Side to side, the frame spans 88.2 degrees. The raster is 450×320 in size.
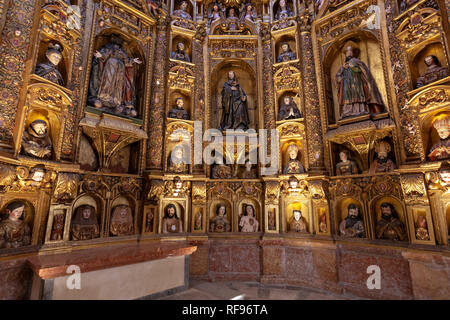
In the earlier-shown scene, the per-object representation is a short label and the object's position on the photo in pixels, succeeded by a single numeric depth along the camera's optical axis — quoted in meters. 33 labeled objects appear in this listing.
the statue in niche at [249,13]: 9.38
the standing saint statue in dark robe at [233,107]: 8.59
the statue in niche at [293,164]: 7.61
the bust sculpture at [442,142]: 5.25
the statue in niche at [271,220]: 7.59
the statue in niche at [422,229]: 5.38
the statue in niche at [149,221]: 7.17
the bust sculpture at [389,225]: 5.92
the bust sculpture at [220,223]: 7.81
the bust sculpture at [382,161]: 6.32
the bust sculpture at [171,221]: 7.39
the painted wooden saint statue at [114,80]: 6.94
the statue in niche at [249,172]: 8.27
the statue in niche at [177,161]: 7.74
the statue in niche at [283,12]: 9.03
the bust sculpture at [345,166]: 6.94
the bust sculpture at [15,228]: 4.81
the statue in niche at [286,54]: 8.58
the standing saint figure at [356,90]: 6.84
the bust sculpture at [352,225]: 6.54
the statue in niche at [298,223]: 7.38
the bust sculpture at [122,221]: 6.73
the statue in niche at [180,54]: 8.59
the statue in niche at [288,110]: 8.10
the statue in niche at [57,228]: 5.49
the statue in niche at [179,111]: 8.16
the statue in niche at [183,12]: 9.01
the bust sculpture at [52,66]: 5.56
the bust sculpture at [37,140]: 5.21
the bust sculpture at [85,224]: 6.01
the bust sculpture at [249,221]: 7.81
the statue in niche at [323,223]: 7.00
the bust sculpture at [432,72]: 5.51
